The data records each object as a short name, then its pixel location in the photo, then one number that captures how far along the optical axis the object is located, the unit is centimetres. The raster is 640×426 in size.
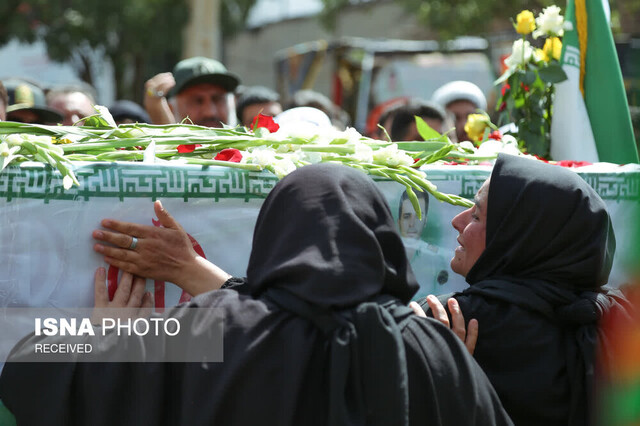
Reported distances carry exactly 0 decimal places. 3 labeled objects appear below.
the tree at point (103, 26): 1419
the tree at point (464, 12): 1256
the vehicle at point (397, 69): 1076
